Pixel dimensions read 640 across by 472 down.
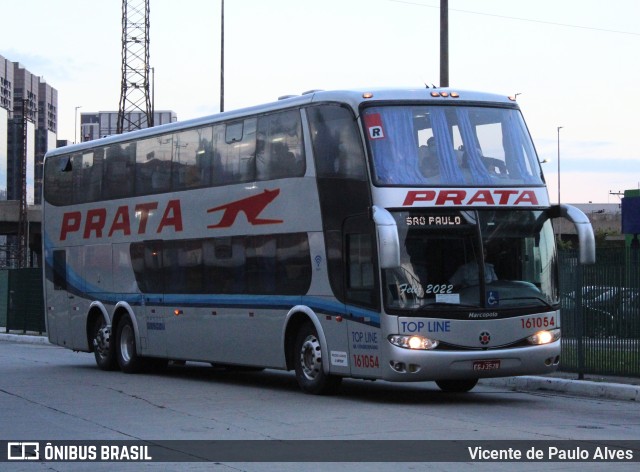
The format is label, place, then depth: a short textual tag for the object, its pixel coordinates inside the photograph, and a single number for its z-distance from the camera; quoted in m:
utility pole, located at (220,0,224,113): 41.19
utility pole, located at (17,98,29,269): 67.12
